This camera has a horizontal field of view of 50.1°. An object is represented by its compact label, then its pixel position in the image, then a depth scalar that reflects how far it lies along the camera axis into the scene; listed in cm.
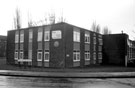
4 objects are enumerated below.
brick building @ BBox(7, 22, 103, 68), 2264
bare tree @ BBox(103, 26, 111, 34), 7078
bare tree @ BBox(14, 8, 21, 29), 4488
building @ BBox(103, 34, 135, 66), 3406
